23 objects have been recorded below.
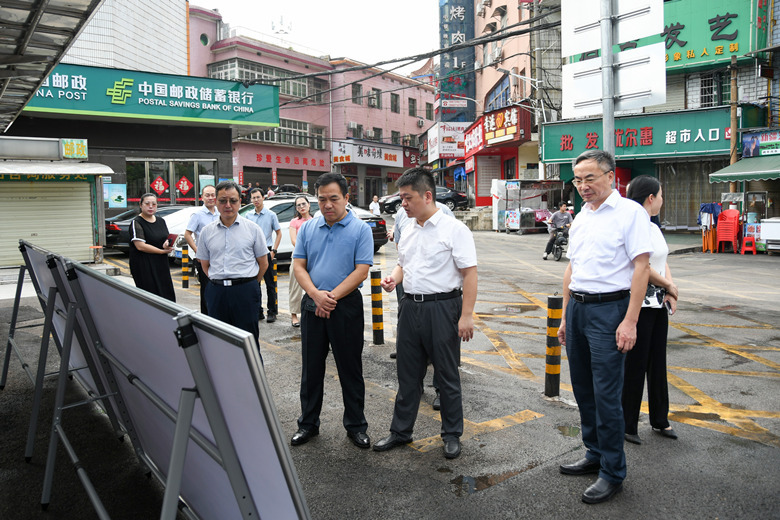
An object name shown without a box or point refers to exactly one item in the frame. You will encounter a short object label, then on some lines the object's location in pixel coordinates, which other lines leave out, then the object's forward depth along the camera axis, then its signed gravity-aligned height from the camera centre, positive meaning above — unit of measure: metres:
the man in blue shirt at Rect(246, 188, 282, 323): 8.43 -0.04
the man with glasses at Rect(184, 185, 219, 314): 7.64 +0.05
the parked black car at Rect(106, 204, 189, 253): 15.90 -0.33
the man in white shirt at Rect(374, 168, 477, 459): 3.98 -0.58
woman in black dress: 6.57 -0.35
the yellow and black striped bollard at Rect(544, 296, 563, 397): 5.11 -1.14
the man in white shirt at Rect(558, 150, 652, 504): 3.39 -0.44
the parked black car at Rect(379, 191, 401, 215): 35.19 +0.78
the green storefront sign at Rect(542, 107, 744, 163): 20.91 +2.86
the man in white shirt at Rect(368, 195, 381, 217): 27.17 +0.47
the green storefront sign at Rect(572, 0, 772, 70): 19.56 +6.06
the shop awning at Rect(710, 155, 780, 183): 17.95 +1.26
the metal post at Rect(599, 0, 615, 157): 6.46 +1.44
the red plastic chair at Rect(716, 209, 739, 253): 17.97 -0.44
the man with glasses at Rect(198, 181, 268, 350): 5.10 -0.39
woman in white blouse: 4.02 -0.85
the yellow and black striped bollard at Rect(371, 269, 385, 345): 7.09 -1.11
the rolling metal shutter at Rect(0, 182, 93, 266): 13.75 +0.10
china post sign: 19.14 +4.17
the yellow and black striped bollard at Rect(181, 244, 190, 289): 11.69 -0.99
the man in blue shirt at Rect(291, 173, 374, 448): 4.16 -0.62
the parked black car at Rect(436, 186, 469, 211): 33.12 +1.00
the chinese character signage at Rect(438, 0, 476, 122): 39.69 +10.78
